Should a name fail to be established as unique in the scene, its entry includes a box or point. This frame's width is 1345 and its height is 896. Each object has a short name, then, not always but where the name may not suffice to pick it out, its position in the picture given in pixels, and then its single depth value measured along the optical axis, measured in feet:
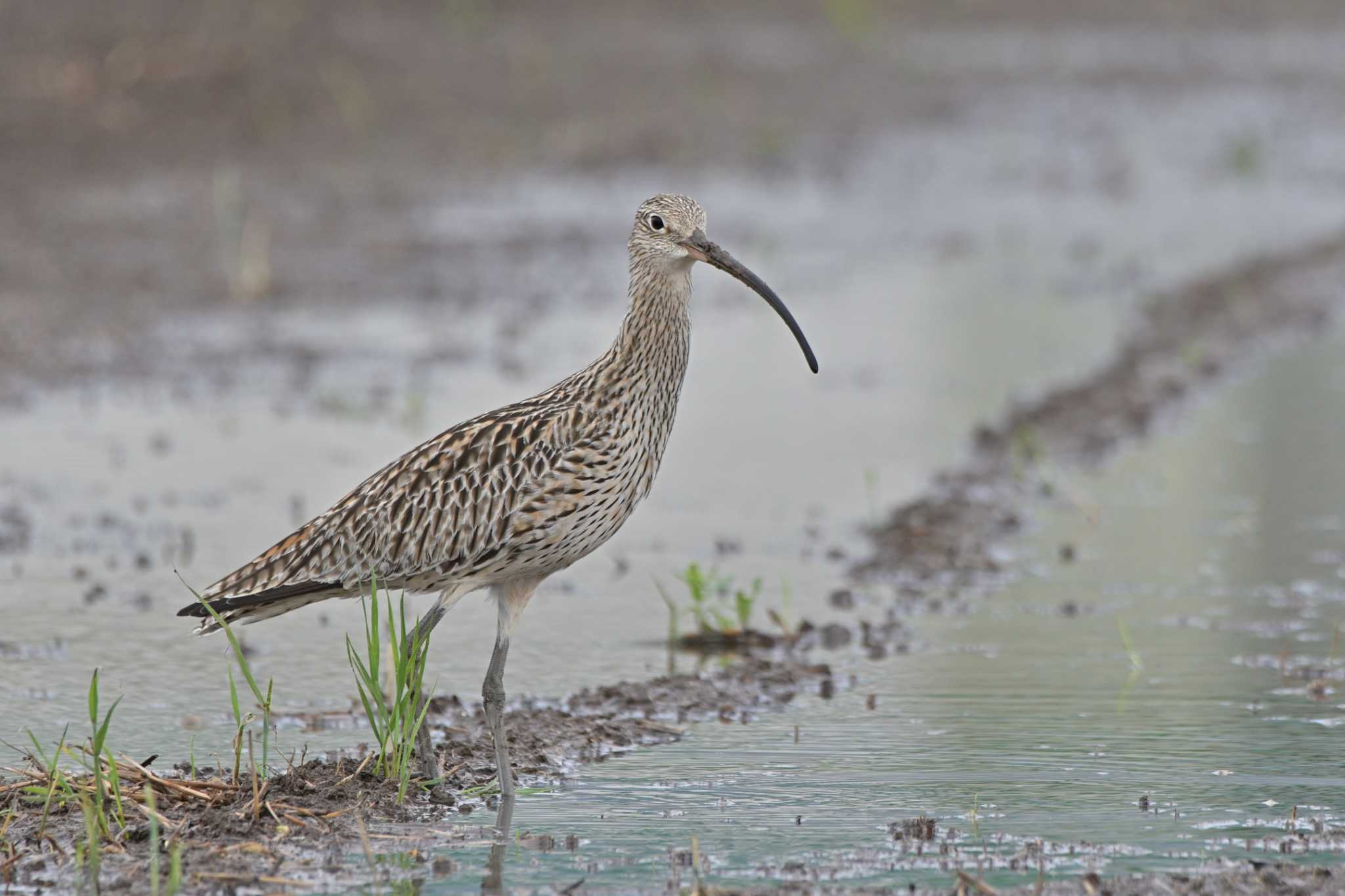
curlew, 42.14
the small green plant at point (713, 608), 52.11
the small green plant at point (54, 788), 36.73
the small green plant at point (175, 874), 34.04
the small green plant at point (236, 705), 37.06
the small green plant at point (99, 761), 35.60
